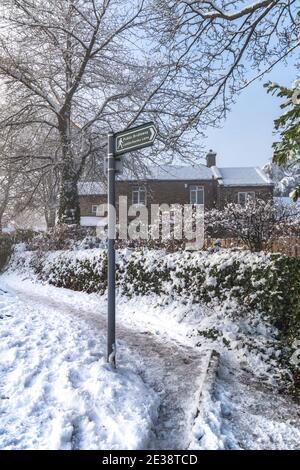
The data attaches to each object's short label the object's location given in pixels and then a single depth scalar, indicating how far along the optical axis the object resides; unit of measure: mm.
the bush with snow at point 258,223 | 8195
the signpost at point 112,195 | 4504
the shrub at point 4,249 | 17266
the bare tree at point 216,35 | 7713
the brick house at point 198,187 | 30172
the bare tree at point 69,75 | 13188
